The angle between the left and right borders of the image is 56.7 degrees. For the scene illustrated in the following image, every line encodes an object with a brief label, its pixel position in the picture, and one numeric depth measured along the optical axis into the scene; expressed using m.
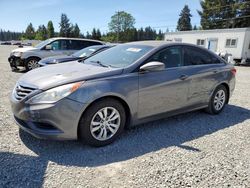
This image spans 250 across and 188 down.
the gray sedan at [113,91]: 3.04
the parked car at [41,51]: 10.26
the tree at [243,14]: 35.83
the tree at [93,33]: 82.62
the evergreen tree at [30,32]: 97.03
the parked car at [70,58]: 8.01
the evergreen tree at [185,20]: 64.62
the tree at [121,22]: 85.19
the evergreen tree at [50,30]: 81.38
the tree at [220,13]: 39.65
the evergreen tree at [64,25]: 88.18
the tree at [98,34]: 83.55
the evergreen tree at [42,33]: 83.91
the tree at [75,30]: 86.88
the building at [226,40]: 20.66
